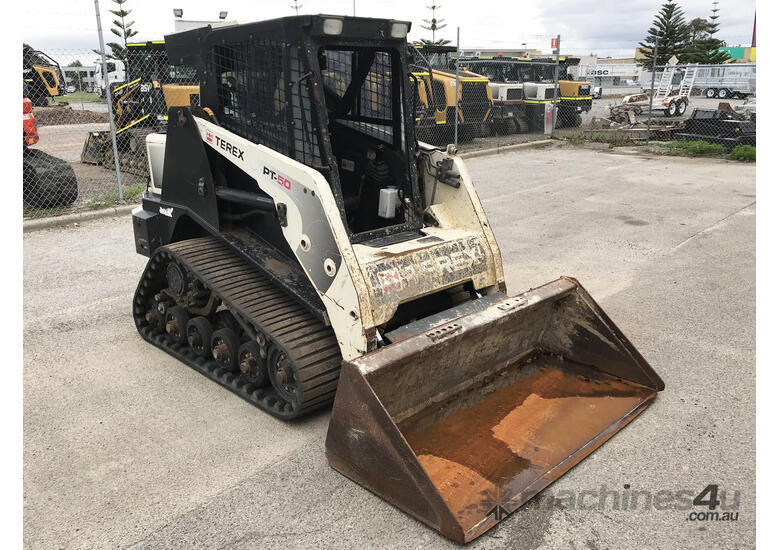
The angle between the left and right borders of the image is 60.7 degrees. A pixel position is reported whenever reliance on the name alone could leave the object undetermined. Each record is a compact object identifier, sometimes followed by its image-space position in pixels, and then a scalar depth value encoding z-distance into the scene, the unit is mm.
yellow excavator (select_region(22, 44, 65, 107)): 19581
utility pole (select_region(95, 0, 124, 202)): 8830
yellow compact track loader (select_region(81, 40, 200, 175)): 11406
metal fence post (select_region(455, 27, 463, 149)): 14344
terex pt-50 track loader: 3490
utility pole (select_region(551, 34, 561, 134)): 16559
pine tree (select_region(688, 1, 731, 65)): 52656
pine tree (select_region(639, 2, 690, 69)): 49938
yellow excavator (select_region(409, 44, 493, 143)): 15180
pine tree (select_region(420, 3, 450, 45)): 41750
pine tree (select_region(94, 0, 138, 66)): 39719
